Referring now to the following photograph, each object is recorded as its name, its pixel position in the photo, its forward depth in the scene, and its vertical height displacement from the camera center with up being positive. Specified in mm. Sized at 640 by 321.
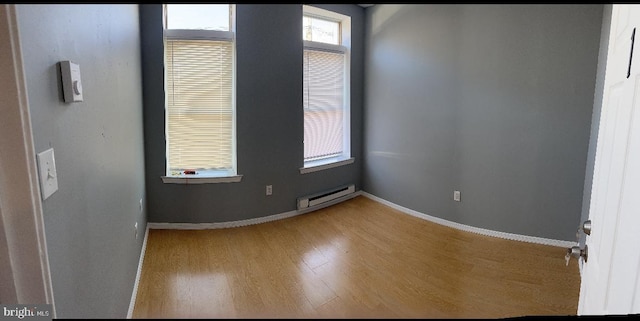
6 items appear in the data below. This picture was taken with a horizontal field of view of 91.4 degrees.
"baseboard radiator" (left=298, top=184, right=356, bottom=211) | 2974 -863
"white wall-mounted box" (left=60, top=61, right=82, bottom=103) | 714 +70
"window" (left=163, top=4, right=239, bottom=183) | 2416 +147
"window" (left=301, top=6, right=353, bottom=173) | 3000 +235
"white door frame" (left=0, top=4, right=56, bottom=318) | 488 -135
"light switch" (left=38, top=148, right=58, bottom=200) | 573 -118
